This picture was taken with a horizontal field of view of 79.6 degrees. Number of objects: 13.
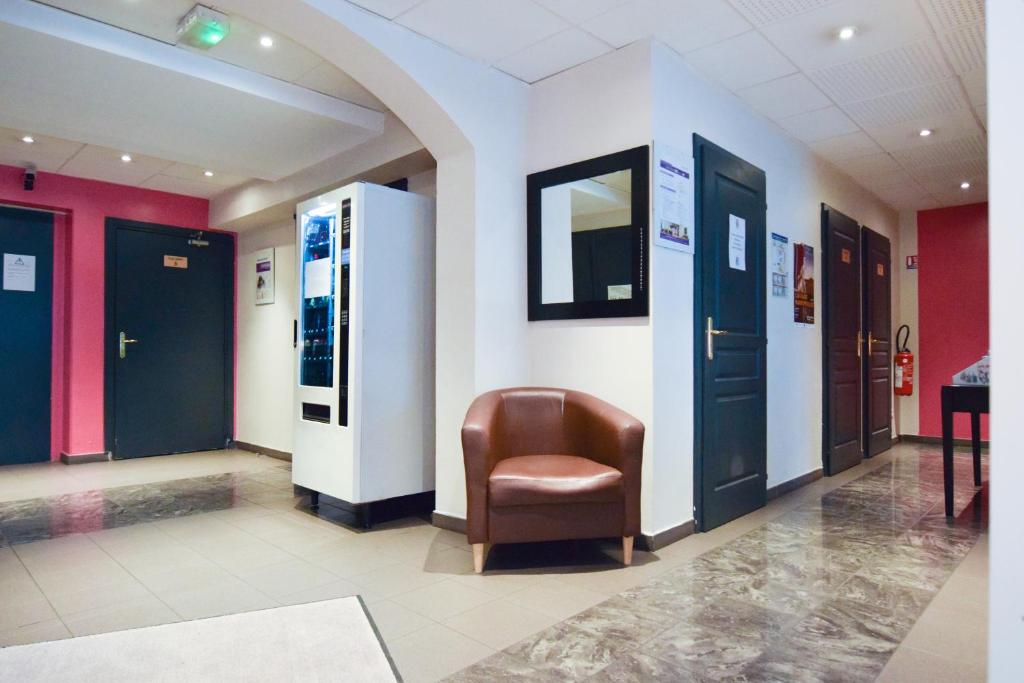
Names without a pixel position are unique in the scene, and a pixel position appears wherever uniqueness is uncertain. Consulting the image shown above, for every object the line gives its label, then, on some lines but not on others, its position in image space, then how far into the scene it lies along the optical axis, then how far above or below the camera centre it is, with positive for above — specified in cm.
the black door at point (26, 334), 574 +14
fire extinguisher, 704 -32
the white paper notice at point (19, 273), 575 +72
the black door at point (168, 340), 620 +9
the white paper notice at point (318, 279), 399 +46
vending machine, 372 +1
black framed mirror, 335 +63
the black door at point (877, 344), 606 +2
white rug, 192 -103
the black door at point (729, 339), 364 +4
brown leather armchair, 284 -67
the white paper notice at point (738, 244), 392 +66
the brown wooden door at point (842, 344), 529 +1
